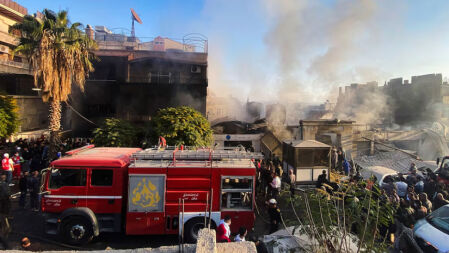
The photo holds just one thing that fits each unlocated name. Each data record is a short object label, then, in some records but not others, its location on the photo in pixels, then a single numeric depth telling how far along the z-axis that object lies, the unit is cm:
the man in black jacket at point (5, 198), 692
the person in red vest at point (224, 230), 516
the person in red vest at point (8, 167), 951
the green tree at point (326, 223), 321
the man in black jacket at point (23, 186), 840
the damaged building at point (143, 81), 1877
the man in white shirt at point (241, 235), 504
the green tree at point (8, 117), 1350
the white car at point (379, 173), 1002
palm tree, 1067
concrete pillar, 262
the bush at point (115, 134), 1150
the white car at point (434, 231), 510
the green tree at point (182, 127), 1121
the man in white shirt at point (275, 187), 853
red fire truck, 624
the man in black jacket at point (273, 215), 645
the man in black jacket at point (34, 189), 826
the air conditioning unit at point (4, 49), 2457
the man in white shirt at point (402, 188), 820
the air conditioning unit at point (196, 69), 2008
